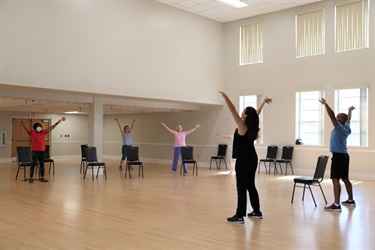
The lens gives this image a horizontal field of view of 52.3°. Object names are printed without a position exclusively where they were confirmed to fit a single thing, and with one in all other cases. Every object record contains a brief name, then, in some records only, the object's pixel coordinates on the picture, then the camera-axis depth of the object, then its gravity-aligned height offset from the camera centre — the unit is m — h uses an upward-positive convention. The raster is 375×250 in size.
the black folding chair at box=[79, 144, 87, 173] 12.49 -1.01
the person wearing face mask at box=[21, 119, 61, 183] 9.73 -0.50
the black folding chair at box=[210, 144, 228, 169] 14.11 -0.89
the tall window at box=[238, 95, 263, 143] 13.58 +1.03
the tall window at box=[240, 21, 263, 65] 13.56 +3.14
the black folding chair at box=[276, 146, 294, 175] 12.35 -0.82
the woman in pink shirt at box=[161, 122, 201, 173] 12.38 -0.41
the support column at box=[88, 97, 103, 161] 11.63 +0.12
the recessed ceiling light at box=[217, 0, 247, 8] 11.23 +3.81
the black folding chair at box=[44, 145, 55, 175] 12.12 -0.81
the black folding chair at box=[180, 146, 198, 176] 11.92 -0.74
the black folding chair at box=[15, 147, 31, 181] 10.21 -0.73
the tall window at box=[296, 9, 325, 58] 12.08 +3.13
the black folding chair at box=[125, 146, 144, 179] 10.90 -0.75
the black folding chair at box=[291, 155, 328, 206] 6.67 -0.78
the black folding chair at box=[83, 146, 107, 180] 10.41 -0.77
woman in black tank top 5.16 -0.33
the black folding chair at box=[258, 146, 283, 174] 12.64 -0.83
